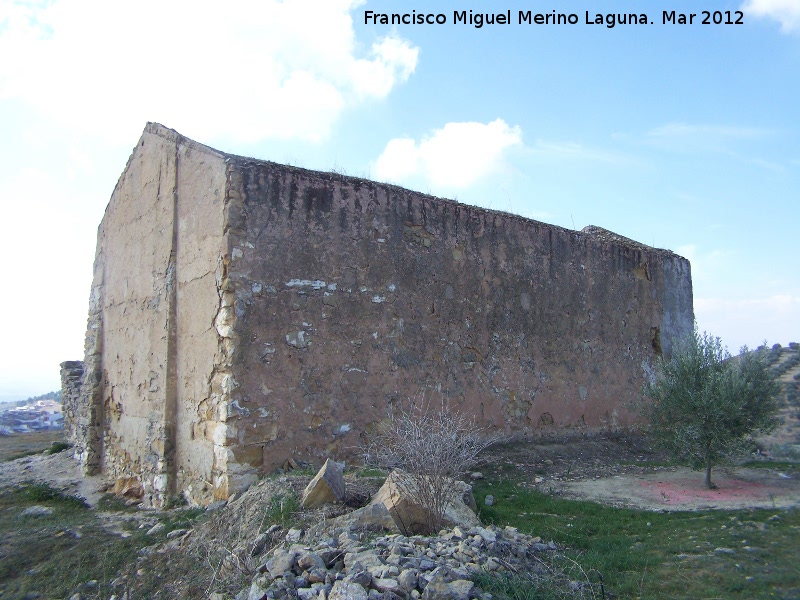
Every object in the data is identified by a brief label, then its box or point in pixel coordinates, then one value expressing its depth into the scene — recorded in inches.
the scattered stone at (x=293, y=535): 202.8
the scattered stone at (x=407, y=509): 212.2
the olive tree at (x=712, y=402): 336.2
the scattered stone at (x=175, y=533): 256.5
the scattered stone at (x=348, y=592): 151.5
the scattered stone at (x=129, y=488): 358.9
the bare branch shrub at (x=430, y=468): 215.0
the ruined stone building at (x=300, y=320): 300.0
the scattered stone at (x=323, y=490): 228.8
